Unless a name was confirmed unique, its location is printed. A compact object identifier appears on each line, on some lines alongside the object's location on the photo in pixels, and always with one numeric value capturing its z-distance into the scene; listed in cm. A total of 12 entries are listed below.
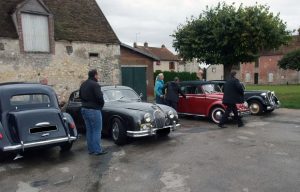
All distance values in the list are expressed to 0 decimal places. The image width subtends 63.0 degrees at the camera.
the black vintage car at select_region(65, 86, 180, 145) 615
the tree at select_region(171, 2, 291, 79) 1373
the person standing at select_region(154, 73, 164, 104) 955
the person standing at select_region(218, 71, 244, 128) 785
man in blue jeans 552
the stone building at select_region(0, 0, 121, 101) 1106
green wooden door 1503
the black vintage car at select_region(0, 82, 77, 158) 507
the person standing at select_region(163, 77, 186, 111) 917
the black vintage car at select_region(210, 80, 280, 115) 1005
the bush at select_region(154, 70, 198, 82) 2447
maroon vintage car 883
